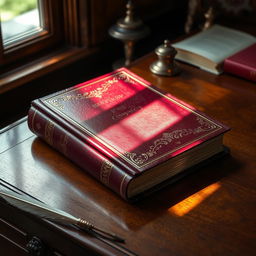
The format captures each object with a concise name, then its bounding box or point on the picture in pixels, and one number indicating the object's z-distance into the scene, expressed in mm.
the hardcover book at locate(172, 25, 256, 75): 1318
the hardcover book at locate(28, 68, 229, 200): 939
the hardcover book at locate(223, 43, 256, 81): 1275
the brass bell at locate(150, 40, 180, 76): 1267
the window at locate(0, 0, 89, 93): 1330
